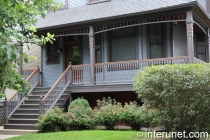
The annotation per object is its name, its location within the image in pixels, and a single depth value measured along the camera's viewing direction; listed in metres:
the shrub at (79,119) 11.13
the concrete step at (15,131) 11.72
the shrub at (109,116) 11.12
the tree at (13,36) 6.01
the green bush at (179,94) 7.47
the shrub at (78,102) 12.54
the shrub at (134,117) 10.90
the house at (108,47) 13.12
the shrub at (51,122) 11.17
